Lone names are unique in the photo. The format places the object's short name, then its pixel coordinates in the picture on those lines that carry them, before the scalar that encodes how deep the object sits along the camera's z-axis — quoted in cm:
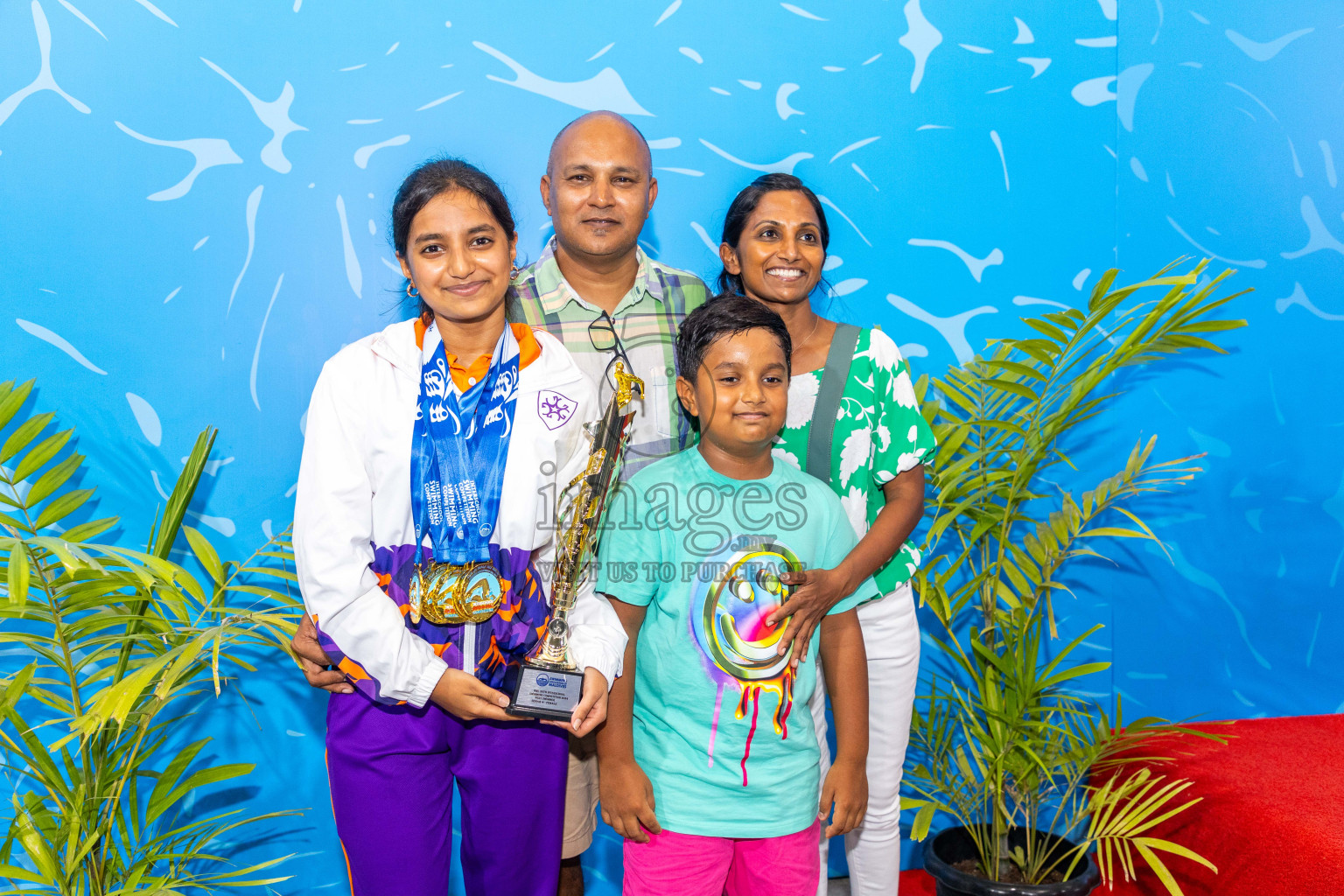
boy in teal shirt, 145
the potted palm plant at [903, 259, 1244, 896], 200
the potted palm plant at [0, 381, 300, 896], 145
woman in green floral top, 173
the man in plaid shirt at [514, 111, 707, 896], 170
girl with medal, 132
